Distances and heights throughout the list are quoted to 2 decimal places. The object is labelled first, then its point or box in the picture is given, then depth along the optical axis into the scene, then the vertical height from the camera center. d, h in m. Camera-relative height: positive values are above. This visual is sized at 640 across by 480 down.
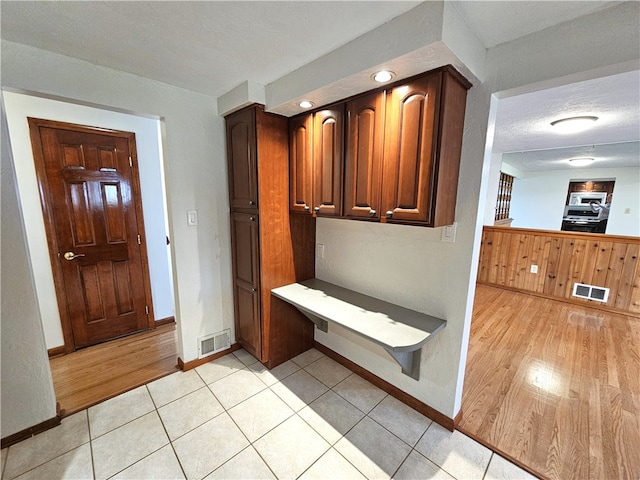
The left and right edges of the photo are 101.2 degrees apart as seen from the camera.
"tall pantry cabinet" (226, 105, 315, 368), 2.01 -0.31
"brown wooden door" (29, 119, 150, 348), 2.26 -0.24
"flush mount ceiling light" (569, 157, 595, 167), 4.55 +0.75
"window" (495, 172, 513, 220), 5.34 +0.14
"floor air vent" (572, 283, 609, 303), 3.52 -1.20
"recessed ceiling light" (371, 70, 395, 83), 1.32 +0.64
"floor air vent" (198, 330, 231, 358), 2.34 -1.30
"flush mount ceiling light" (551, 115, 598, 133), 2.37 +0.75
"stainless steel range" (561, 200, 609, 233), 6.03 -0.31
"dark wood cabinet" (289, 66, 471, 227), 1.31 +0.29
